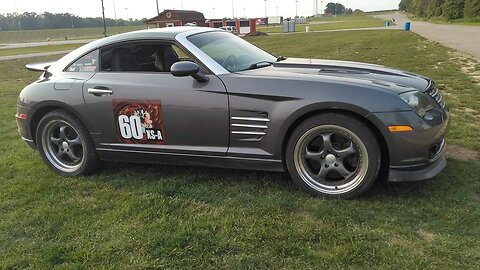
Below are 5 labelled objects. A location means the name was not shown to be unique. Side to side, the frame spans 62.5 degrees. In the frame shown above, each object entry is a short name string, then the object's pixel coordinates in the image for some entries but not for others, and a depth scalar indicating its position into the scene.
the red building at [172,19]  52.97
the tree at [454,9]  45.70
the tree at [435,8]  54.94
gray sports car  3.12
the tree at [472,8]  40.16
